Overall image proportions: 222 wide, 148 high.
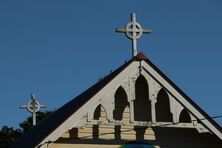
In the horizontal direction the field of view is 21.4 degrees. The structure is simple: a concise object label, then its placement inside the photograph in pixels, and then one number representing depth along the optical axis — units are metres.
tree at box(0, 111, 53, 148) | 50.50
